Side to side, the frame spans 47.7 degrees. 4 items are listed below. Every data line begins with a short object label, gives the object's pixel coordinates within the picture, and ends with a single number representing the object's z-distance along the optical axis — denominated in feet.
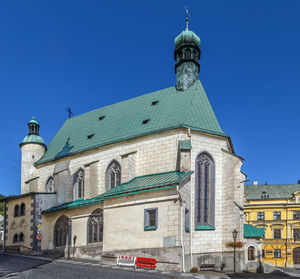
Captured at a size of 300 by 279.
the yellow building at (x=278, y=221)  149.59
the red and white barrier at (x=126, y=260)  63.77
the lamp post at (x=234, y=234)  69.80
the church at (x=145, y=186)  68.03
